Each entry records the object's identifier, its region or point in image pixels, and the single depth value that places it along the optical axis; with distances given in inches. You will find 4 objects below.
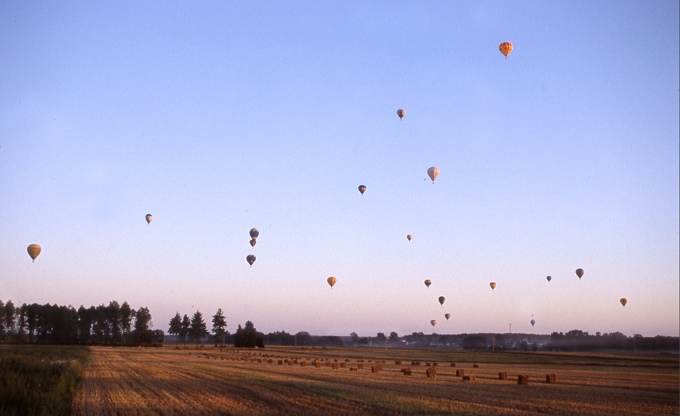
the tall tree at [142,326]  6407.5
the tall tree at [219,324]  7204.7
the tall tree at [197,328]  7504.9
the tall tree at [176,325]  7657.5
